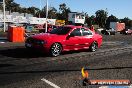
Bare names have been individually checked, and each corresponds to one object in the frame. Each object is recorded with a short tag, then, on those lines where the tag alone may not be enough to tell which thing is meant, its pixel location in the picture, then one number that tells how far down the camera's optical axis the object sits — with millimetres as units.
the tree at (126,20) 68969
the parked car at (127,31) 25655
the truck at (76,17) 44877
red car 5898
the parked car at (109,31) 22594
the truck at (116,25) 39234
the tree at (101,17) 56110
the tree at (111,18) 64554
